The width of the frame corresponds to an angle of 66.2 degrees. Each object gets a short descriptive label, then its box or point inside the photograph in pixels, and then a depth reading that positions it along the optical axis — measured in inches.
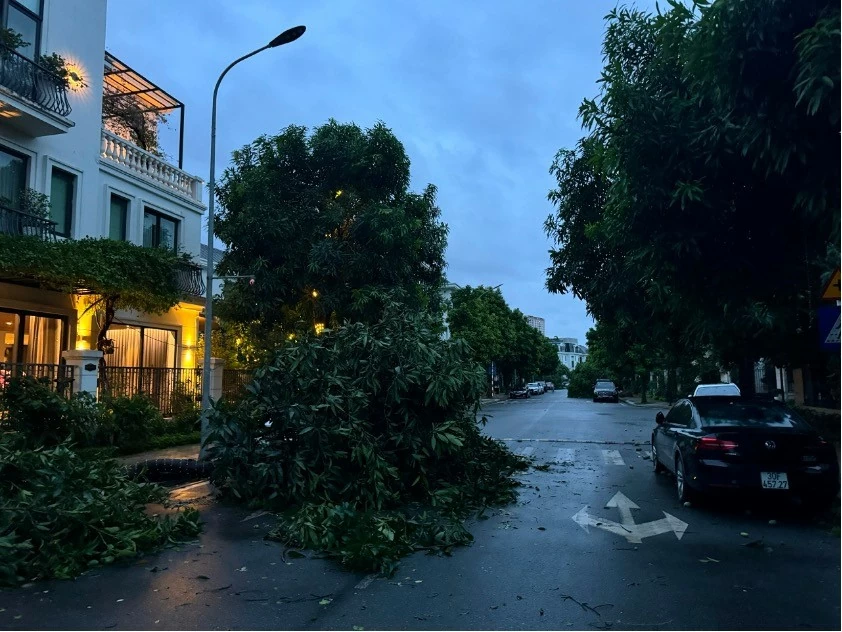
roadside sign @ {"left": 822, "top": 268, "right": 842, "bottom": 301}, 210.4
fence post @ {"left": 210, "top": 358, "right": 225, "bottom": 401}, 702.5
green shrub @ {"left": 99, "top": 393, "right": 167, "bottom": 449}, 523.5
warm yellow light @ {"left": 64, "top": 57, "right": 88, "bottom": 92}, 608.1
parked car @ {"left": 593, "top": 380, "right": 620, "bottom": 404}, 1996.8
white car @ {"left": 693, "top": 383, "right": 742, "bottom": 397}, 765.4
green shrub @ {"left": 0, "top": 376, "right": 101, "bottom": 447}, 429.7
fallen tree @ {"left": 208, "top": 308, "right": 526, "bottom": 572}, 332.5
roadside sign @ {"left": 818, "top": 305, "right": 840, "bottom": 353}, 226.7
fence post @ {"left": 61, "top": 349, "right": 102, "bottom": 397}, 523.8
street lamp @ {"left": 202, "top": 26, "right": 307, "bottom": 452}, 521.7
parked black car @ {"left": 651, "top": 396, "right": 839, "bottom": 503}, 310.8
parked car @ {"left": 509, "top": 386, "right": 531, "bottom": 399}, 2353.7
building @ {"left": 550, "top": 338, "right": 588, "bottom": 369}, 7022.6
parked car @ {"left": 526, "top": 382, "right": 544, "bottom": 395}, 2864.2
